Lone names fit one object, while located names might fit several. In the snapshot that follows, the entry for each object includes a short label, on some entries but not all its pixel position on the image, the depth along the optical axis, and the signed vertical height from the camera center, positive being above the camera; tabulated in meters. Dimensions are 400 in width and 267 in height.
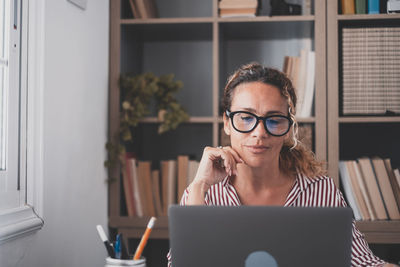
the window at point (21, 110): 1.29 +0.11
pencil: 0.97 -0.26
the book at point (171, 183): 2.02 -0.21
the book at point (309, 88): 1.98 +0.27
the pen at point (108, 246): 1.03 -0.27
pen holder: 0.93 -0.28
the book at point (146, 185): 2.03 -0.22
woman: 1.30 -0.06
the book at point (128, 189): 2.02 -0.24
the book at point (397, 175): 1.91 -0.16
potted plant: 1.96 +0.18
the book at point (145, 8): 2.03 +0.70
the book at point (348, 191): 1.93 -0.24
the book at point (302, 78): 1.99 +0.32
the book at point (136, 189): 2.02 -0.24
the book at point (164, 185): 2.03 -0.22
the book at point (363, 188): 1.93 -0.22
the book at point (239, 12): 1.99 +0.65
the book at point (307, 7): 2.03 +0.69
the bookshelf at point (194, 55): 1.98 +0.51
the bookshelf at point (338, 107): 1.89 +0.17
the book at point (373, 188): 1.91 -0.22
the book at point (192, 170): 2.04 -0.14
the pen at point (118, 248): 1.04 -0.28
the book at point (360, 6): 1.94 +0.66
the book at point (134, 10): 2.05 +0.68
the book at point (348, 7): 1.95 +0.66
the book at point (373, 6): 1.93 +0.66
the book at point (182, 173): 2.03 -0.16
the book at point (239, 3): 1.98 +0.69
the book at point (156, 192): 2.03 -0.26
